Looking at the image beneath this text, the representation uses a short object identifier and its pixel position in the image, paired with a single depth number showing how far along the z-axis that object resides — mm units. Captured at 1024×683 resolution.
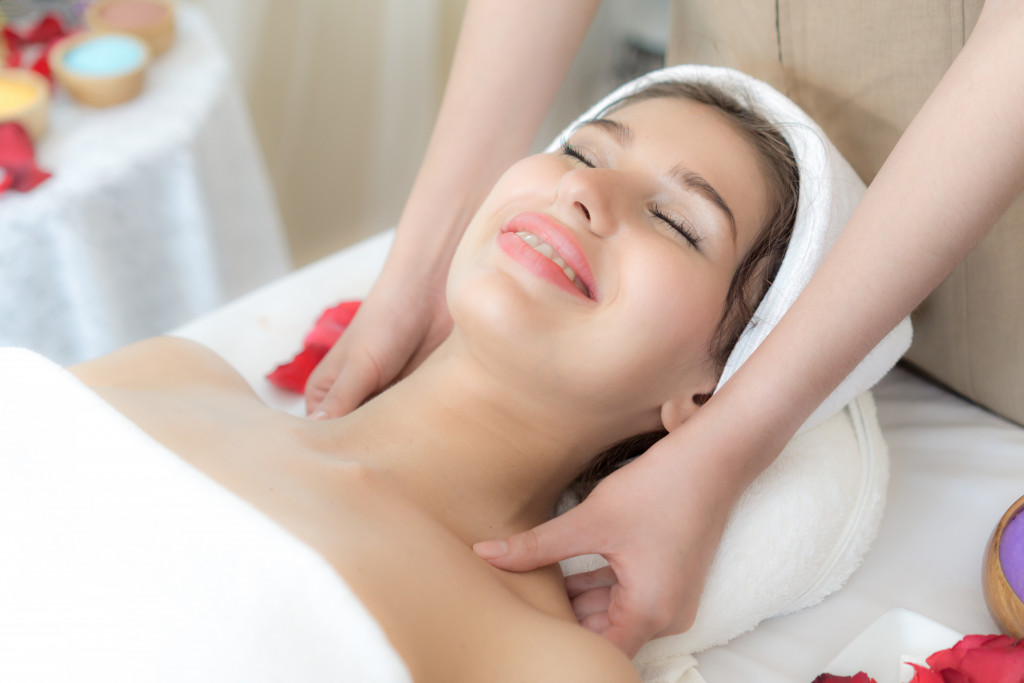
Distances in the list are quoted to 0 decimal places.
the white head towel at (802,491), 1024
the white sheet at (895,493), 1058
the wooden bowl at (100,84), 1616
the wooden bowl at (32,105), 1506
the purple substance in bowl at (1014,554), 972
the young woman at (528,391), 854
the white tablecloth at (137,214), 1468
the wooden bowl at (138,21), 1774
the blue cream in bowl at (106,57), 1658
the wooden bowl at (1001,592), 966
